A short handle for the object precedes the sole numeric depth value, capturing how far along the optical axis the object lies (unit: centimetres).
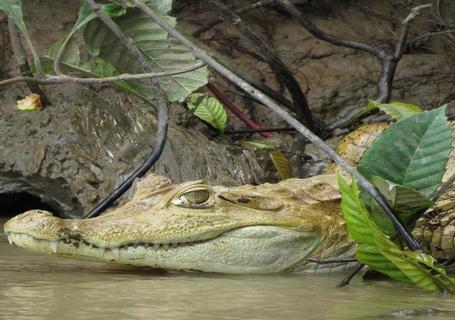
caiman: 734
